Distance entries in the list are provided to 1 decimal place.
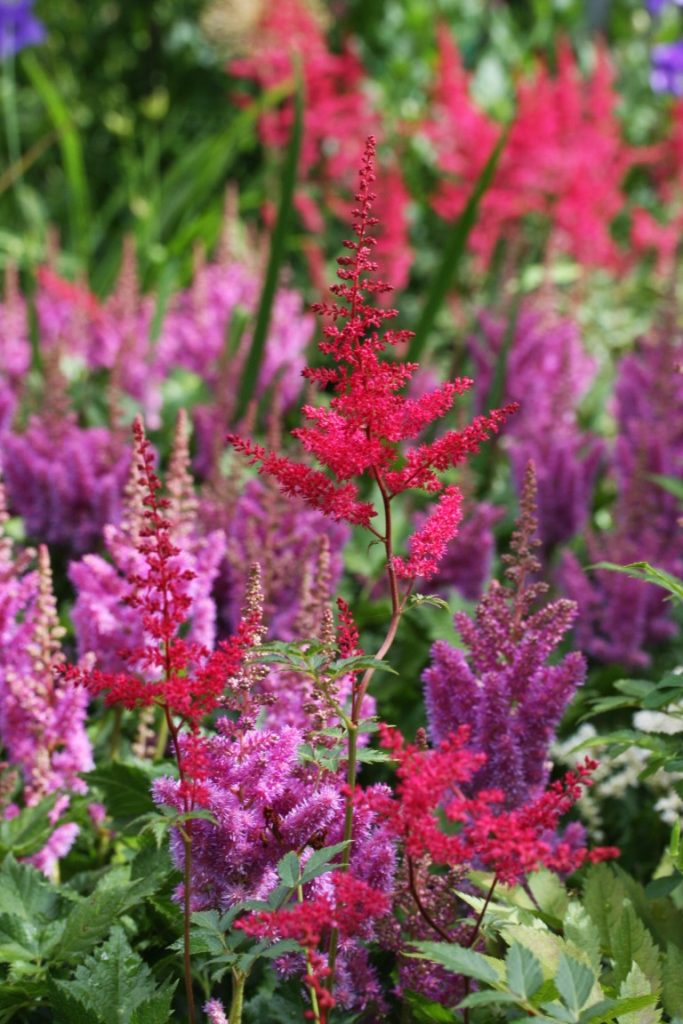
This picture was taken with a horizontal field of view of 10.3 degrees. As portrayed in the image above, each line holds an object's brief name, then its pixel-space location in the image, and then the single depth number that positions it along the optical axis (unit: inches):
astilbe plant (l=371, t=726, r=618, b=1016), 75.5
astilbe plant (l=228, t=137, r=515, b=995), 77.0
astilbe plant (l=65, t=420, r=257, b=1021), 76.3
